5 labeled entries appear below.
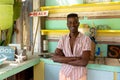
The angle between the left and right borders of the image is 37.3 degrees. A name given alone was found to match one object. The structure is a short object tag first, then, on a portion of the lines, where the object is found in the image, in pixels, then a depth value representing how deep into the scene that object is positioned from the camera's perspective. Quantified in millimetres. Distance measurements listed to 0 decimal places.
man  1771
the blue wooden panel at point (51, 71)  2332
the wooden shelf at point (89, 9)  2420
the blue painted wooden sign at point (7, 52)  2254
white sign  2547
